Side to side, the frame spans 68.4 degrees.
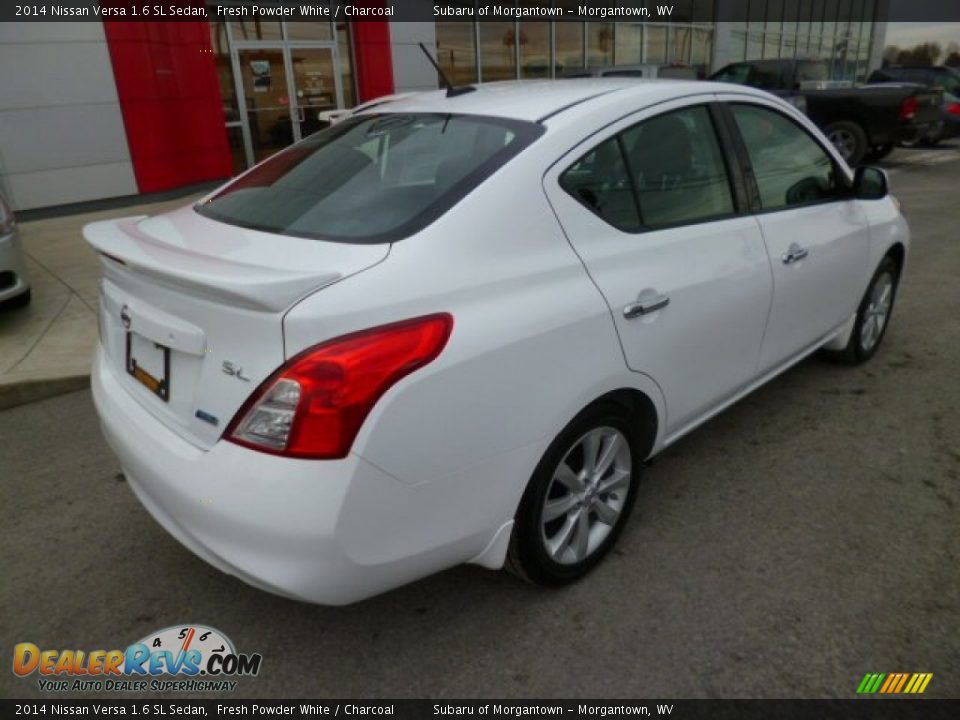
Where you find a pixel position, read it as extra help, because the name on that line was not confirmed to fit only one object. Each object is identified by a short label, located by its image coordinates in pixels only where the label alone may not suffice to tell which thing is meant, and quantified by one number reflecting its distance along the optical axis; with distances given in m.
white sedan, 1.72
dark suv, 17.05
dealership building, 8.83
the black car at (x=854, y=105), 12.01
